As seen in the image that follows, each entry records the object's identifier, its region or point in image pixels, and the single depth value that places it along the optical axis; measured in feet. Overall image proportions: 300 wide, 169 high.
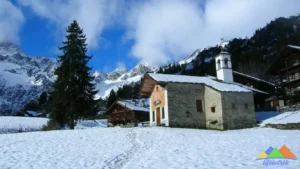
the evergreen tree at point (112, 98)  282.87
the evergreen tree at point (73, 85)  98.99
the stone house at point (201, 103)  94.43
